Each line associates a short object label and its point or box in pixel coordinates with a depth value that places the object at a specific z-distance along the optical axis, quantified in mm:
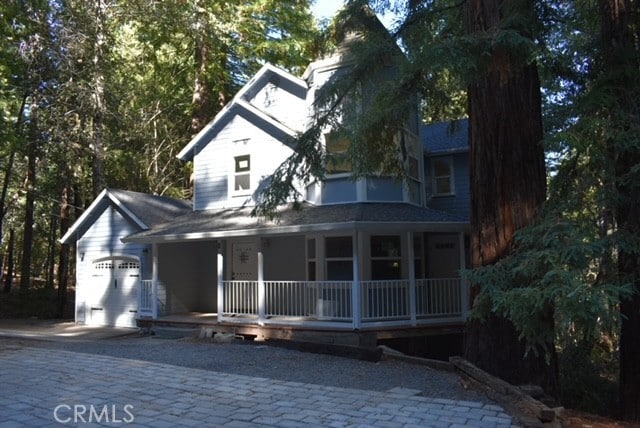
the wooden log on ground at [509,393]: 6340
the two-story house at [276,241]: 12945
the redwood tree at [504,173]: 7984
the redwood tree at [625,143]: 6289
